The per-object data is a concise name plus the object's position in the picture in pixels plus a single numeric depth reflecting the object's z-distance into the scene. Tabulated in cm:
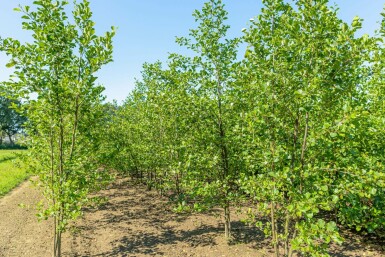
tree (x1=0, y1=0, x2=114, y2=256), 691
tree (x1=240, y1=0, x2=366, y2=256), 504
